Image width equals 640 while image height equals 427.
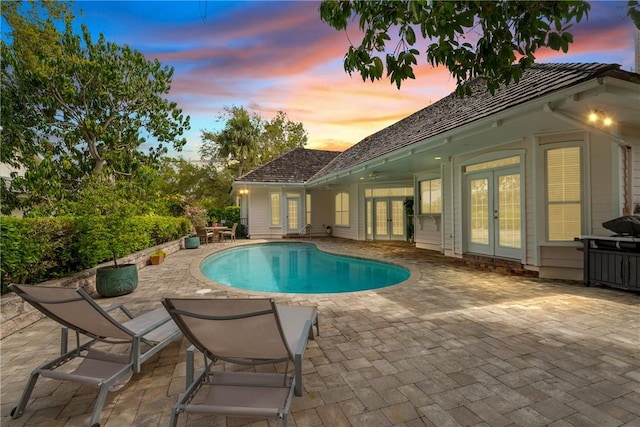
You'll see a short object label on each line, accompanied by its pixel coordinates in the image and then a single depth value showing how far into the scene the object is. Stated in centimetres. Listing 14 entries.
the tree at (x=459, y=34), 184
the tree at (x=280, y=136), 2997
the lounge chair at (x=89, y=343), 204
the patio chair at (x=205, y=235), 1439
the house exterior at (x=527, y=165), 481
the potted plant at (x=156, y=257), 850
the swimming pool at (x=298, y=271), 721
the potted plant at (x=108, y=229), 507
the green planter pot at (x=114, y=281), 516
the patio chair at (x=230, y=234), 1472
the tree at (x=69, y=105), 924
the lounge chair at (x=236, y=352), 175
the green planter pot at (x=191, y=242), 1249
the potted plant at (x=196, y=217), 1517
